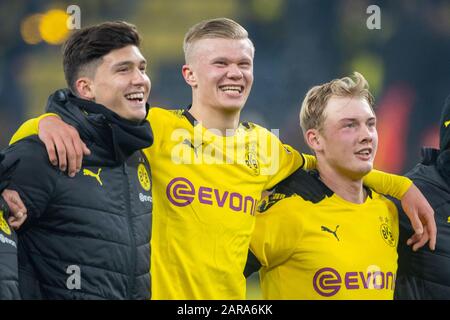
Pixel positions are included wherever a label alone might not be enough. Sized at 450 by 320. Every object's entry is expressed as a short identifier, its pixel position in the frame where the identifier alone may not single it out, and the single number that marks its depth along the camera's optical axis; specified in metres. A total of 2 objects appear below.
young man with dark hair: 5.82
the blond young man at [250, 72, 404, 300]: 6.81
